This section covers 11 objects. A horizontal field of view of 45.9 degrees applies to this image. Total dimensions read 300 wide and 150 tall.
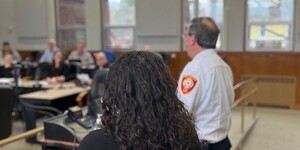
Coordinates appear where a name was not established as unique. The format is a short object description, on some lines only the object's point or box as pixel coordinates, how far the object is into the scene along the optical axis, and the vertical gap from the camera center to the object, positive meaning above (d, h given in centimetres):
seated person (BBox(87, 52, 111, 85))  575 -42
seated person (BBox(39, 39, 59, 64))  840 -37
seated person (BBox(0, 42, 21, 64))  908 -41
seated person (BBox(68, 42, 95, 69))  820 -47
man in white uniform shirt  172 -25
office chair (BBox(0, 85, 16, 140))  319 -67
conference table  461 -82
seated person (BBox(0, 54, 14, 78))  670 -62
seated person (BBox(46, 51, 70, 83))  654 -62
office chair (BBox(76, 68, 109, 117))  462 -65
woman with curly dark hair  92 -20
